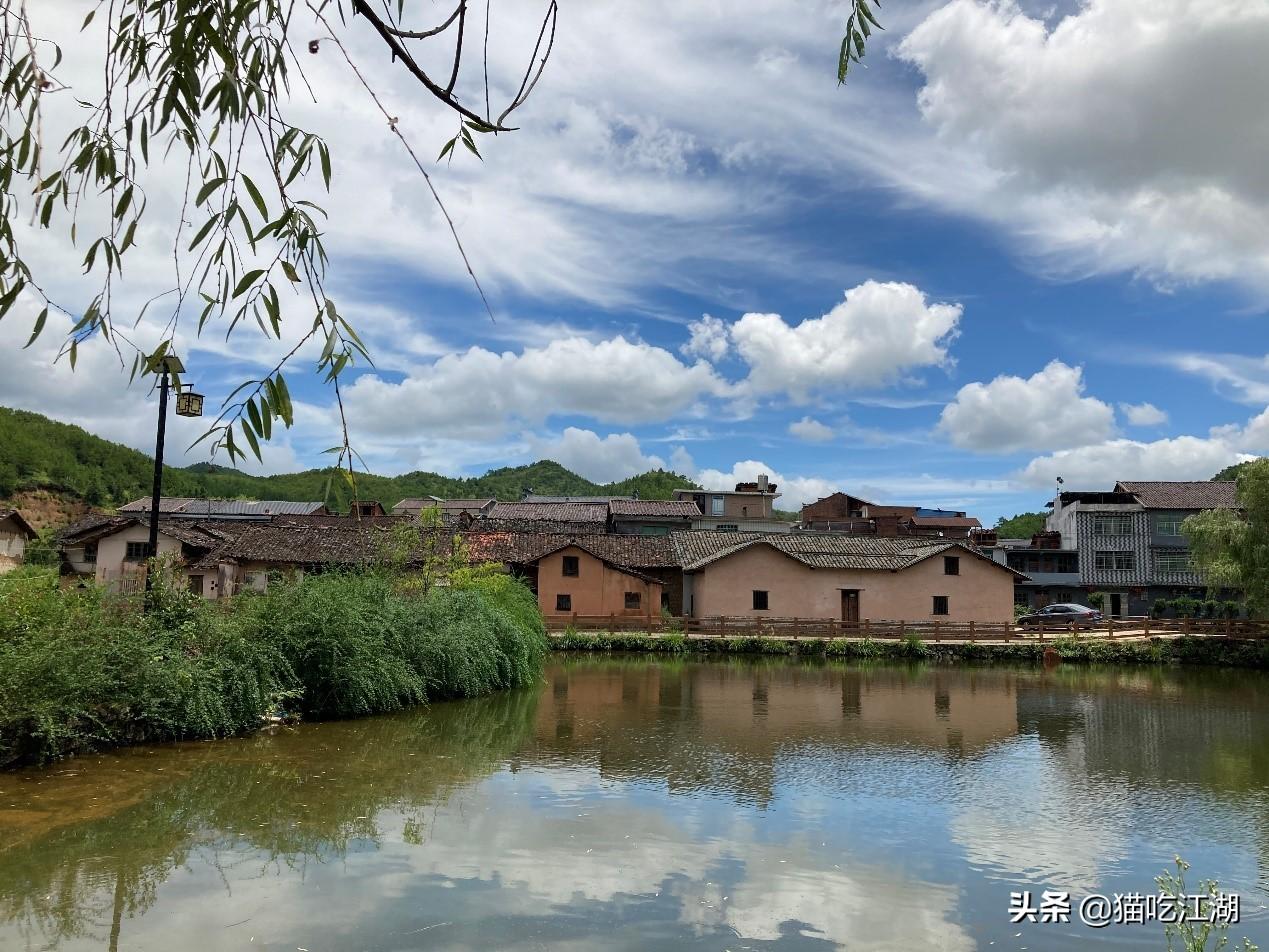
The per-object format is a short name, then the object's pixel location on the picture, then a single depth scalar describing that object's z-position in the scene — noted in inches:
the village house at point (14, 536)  1663.4
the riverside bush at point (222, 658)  468.1
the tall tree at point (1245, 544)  1269.4
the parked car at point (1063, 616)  1483.8
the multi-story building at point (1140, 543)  1916.8
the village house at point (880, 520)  2277.3
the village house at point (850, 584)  1518.2
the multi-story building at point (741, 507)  2404.0
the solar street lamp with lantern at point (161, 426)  581.3
